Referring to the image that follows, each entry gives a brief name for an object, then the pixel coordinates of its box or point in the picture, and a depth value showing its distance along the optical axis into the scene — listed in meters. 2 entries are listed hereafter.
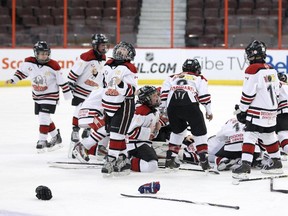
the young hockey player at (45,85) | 10.59
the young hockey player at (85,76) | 10.76
